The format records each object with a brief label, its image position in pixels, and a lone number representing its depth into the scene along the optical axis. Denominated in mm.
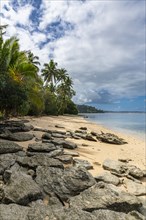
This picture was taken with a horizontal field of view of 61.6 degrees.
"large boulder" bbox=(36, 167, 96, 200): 2794
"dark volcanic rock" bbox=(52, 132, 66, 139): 6735
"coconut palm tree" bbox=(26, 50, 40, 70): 21275
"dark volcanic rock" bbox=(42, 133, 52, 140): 6045
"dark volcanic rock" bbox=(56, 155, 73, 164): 4022
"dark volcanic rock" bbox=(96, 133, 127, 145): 7712
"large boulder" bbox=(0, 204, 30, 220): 2026
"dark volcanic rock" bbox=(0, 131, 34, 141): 5331
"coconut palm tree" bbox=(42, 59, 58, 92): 26421
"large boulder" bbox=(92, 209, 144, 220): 2106
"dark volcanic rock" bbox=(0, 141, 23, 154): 3879
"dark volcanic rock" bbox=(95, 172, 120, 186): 3413
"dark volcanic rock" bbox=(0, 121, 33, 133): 6231
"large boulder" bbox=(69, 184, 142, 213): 2412
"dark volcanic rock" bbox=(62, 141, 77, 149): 5432
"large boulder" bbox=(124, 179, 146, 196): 3228
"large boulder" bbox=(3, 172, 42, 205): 2346
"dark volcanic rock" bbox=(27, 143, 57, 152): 4387
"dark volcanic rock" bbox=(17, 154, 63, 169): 3433
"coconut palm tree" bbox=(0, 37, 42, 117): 7337
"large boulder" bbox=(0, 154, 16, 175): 3148
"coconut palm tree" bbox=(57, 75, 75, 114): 26951
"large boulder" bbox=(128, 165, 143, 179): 4016
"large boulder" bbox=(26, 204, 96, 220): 2061
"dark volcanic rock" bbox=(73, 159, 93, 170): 3951
